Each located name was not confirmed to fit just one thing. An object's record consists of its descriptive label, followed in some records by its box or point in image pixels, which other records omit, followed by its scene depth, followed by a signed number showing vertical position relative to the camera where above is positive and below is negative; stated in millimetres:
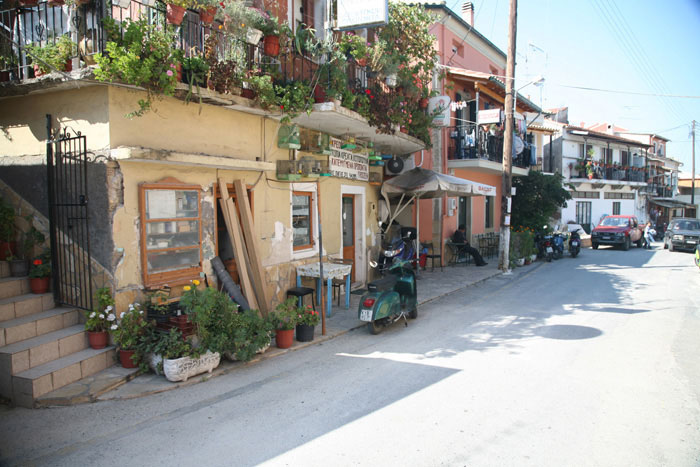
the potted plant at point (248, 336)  5805 -1608
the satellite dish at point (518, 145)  18031 +2741
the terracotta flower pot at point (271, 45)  7516 +2857
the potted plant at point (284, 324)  6652 -1628
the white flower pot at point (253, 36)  7054 +2844
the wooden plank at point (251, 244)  7320 -474
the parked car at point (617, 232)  22734 -1042
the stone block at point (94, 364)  5223 -1759
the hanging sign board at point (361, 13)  8000 +3702
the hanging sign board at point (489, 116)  14467 +3176
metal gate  5797 -3
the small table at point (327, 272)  8456 -1096
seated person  15648 -1108
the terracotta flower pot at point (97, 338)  5508 -1502
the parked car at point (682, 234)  21188 -1109
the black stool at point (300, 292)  8125 -1410
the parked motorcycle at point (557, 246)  18344 -1372
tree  20000 +609
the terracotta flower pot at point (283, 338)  6648 -1828
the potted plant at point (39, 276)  5992 -792
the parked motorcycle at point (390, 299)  7411 -1481
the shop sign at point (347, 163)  10094 +1218
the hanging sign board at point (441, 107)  12532 +2973
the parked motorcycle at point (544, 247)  17919 -1372
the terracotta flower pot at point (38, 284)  5992 -905
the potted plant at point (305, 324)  6957 -1697
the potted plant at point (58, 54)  5652 +2072
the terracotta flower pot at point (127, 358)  5462 -1739
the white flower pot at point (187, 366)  5250 -1806
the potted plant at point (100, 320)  5512 -1281
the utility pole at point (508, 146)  13875 +2138
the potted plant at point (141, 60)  5254 +1903
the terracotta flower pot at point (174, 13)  6043 +2750
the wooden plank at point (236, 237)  7020 -342
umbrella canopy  11742 +798
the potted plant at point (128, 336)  5430 -1456
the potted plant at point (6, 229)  6145 -160
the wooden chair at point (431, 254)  14252 -1333
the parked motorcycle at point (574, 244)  19234 -1359
